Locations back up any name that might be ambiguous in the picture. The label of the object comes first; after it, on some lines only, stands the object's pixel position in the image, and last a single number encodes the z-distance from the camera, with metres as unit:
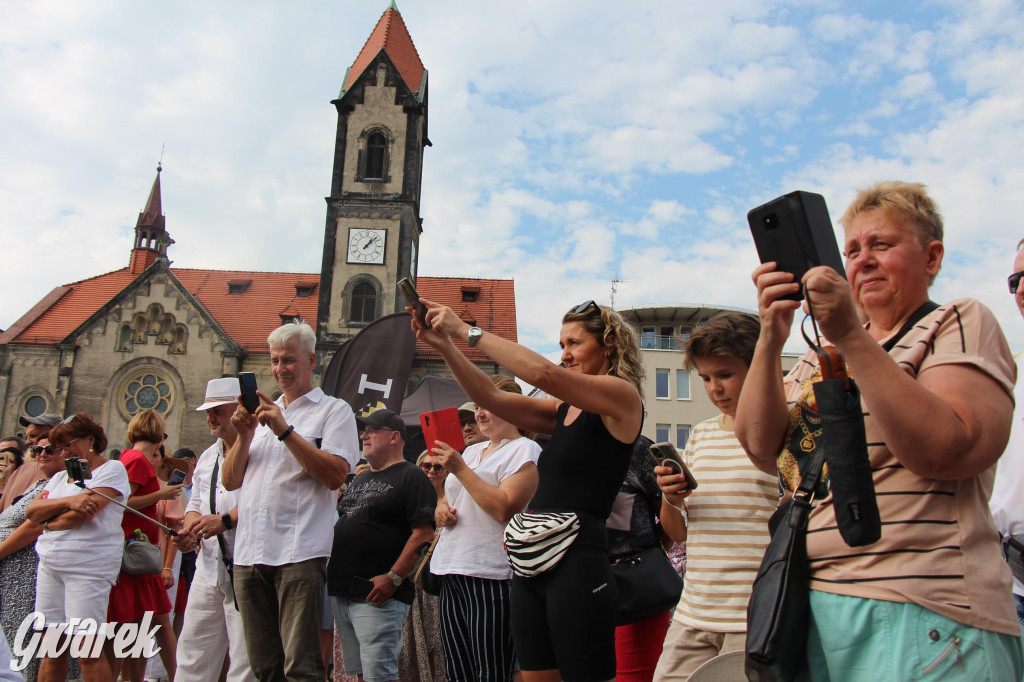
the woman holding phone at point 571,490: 2.81
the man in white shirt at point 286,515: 4.14
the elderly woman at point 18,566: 5.74
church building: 34.44
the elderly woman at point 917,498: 1.51
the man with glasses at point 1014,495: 3.12
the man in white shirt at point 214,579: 4.80
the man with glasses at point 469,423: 6.53
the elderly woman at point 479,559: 4.05
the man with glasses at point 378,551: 4.88
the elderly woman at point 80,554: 5.25
